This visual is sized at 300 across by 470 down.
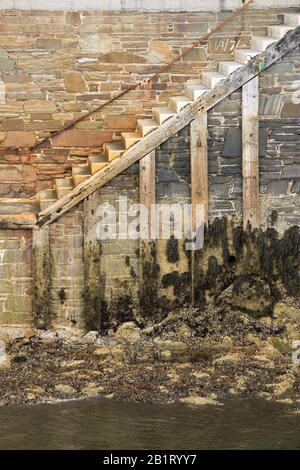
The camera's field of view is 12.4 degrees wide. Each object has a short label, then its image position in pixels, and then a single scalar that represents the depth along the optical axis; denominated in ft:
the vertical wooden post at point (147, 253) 61.93
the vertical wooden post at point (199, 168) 61.98
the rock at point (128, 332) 62.85
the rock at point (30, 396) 55.88
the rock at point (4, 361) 59.53
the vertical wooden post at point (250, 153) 61.98
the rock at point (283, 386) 56.44
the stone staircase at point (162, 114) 62.03
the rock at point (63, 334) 62.75
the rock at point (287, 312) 63.72
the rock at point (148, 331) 63.05
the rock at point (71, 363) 59.52
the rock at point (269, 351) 60.49
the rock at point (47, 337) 62.46
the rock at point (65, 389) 56.49
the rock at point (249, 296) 63.57
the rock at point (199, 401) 55.52
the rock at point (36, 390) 56.44
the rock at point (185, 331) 62.64
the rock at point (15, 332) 62.49
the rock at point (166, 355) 60.59
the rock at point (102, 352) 60.70
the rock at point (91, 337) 62.64
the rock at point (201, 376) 57.88
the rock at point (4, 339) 62.13
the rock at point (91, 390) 56.39
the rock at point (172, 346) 61.67
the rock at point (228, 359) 59.62
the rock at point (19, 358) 60.08
